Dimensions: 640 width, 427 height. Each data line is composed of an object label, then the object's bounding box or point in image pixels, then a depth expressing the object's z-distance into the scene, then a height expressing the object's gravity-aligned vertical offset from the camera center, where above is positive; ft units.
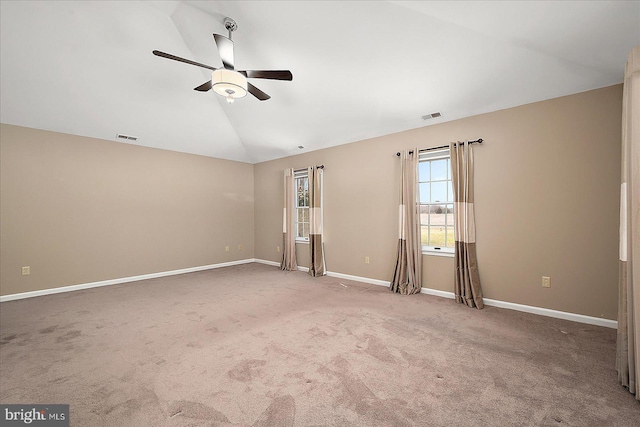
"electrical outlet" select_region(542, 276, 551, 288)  10.06 -2.78
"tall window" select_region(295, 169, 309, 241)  19.12 +0.55
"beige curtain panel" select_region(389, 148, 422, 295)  13.05 -1.22
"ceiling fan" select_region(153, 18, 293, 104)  8.34 +4.68
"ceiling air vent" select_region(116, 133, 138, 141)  15.20 +4.69
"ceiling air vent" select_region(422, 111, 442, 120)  12.09 +4.61
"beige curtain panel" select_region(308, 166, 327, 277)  17.07 -0.73
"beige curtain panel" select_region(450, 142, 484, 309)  11.35 -0.64
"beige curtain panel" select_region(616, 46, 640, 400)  5.53 -0.72
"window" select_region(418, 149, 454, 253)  12.86 +0.57
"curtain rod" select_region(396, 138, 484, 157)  11.46 +3.15
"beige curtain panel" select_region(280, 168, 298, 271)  18.81 -0.78
